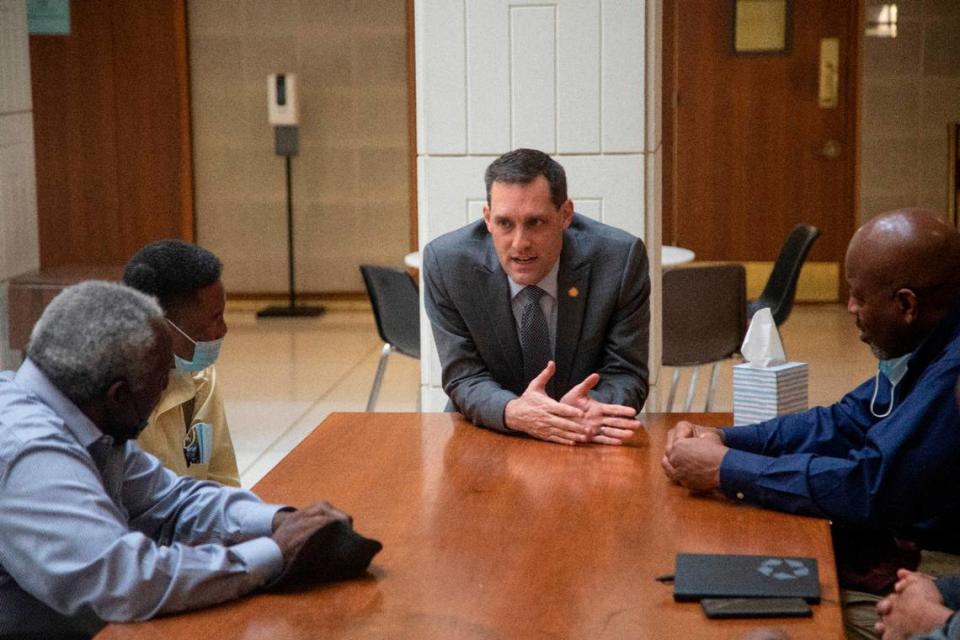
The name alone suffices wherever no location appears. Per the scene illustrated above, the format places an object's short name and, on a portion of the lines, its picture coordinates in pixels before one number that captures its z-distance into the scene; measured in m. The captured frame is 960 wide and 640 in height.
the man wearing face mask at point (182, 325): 3.08
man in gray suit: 3.68
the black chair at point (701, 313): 5.91
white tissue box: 3.24
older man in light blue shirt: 2.11
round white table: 6.18
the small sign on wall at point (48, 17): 7.24
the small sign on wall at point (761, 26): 10.09
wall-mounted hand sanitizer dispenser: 10.13
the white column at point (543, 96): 4.78
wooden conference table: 2.11
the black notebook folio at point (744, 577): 2.21
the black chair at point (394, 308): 5.95
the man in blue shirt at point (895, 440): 2.65
